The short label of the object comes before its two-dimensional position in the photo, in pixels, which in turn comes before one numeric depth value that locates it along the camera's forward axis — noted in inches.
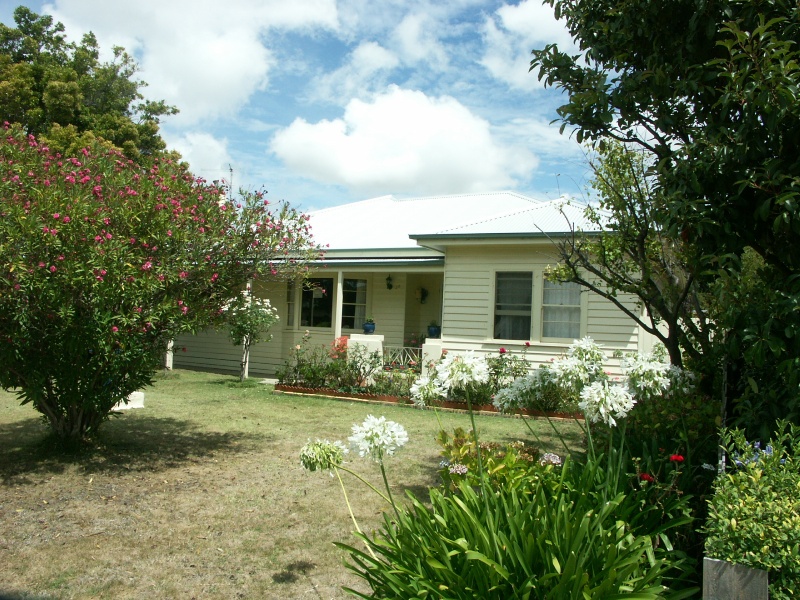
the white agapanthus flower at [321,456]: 162.4
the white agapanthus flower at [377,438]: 151.9
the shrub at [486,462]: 162.7
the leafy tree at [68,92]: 784.9
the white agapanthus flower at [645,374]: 184.9
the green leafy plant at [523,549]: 116.8
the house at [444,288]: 554.3
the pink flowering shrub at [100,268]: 248.8
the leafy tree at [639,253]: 235.9
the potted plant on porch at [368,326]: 704.4
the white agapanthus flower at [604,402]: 163.6
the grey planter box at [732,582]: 112.7
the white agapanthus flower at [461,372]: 169.8
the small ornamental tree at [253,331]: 591.8
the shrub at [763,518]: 113.0
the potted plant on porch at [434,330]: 692.6
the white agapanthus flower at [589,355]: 192.9
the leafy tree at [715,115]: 148.6
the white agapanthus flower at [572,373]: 185.5
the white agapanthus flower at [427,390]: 174.2
